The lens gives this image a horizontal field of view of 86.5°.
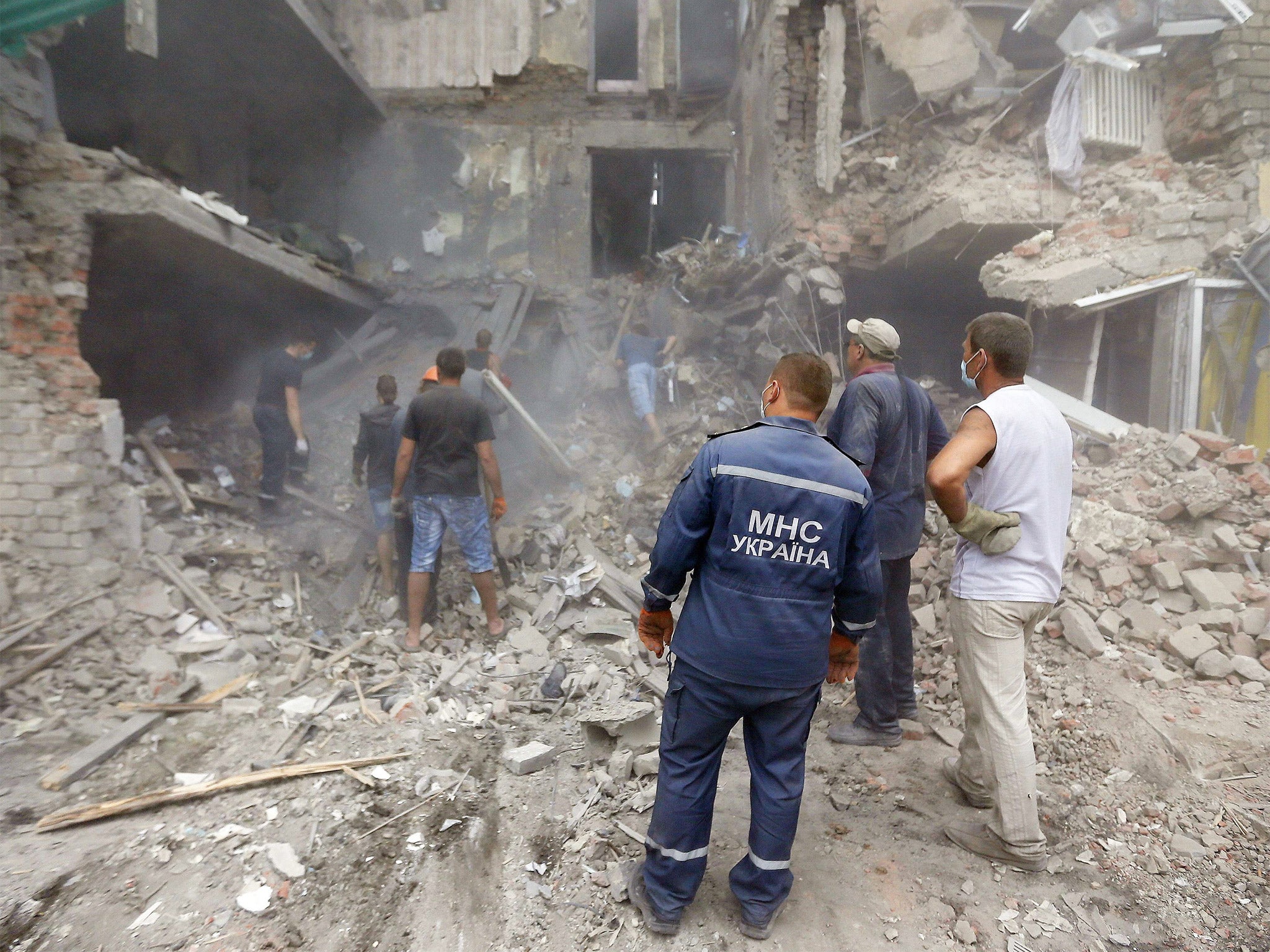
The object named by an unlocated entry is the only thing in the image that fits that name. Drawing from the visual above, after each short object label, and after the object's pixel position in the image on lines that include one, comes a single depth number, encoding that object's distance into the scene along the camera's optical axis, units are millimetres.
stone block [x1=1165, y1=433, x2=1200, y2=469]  4676
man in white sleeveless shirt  2355
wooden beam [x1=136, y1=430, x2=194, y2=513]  5625
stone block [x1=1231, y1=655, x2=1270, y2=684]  3441
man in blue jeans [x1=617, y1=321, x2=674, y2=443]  7617
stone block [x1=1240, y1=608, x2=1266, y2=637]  3643
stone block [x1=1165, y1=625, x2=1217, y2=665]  3609
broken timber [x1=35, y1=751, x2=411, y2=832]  3002
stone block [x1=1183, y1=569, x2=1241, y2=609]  3797
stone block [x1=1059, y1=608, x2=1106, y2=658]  3707
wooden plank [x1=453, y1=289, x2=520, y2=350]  9078
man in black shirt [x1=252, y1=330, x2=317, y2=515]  6203
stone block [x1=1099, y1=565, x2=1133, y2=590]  4066
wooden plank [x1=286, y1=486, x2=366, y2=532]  6391
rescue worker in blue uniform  2107
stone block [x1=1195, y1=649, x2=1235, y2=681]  3499
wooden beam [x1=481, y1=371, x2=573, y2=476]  6480
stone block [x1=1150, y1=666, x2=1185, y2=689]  3496
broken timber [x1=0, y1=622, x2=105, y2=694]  4094
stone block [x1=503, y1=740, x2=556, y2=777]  3348
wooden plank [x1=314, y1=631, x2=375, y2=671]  4621
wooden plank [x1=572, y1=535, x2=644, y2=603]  5422
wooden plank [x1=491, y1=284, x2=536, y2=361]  8914
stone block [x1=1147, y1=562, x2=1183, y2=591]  3963
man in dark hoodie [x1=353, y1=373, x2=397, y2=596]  5293
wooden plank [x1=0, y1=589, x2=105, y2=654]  4268
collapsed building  4934
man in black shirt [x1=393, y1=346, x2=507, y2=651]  4695
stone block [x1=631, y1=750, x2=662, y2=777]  3141
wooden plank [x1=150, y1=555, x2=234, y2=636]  4879
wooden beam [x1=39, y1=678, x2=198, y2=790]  3371
